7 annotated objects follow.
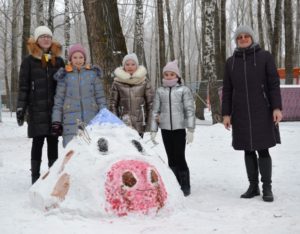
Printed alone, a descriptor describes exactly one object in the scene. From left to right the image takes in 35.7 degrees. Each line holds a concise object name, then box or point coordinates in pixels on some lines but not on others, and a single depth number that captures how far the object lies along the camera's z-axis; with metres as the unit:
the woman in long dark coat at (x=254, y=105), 4.91
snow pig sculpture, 4.08
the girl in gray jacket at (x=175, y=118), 5.23
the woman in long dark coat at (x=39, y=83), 5.33
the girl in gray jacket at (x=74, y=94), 5.11
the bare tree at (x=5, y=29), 24.21
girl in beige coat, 5.23
